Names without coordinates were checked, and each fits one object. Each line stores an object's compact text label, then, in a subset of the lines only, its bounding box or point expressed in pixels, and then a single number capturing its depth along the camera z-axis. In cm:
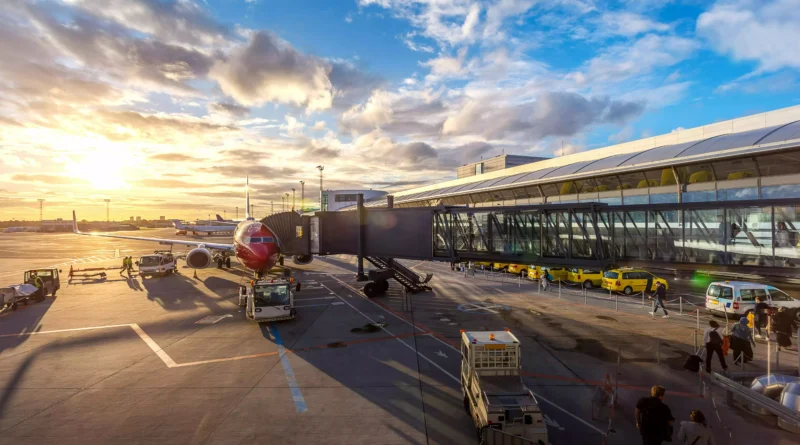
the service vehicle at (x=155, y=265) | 4116
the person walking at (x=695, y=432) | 814
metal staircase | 3152
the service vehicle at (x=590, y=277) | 3419
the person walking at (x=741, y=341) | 1474
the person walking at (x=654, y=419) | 891
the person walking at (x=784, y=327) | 1719
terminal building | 1670
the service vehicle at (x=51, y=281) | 3162
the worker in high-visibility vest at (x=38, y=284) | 2906
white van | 2200
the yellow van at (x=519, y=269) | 4000
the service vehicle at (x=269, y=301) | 2138
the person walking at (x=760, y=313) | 1908
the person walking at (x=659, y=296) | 2334
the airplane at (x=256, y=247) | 3247
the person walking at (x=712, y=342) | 1431
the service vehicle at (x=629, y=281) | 3086
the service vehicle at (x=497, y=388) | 909
